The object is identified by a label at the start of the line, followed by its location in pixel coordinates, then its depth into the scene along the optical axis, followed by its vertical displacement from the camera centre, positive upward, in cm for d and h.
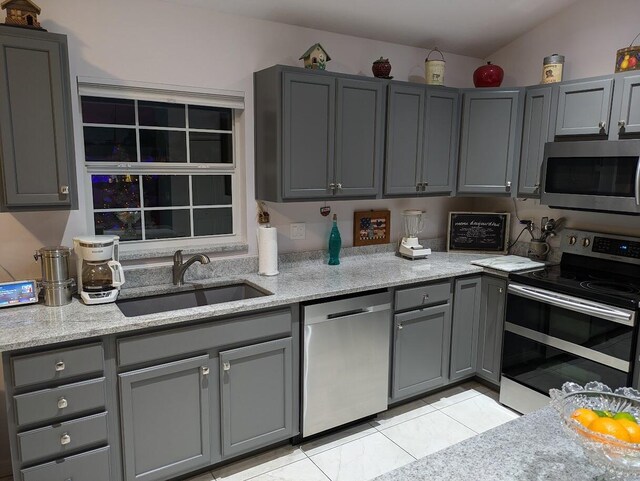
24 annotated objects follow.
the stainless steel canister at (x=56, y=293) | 222 -56
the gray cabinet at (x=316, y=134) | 273 +28
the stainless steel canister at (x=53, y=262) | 220 -41
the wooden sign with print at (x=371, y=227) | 346 -35
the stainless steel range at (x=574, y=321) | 254 -81
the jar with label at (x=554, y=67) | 317 +79
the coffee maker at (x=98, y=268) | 227 -47
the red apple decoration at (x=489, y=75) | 345 +79
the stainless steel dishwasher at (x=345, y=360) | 261 -105
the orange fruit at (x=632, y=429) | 97 -52
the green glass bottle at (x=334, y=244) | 326 -45
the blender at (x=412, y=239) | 350 -44
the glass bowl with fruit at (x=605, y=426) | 97 -55
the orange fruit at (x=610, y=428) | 98 -52
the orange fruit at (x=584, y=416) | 104 -53
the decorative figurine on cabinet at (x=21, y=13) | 203 +71
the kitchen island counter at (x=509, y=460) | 111 -70
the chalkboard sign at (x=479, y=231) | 371 -40
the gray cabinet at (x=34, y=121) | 199 +24
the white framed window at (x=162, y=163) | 258 +8
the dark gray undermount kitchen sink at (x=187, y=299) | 254 -70
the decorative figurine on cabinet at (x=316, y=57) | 285 +75
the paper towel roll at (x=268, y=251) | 290 -45
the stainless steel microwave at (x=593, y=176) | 265 +5
